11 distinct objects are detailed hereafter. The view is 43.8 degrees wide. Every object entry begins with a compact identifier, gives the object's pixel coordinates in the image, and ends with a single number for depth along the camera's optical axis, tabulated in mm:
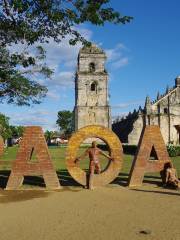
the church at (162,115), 31647
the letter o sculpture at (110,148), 6661
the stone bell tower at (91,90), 30482
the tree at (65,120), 53831
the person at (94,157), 6692
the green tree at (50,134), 61401
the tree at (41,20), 6615
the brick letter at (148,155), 6747
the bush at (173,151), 16624
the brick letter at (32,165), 6579
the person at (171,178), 6535
